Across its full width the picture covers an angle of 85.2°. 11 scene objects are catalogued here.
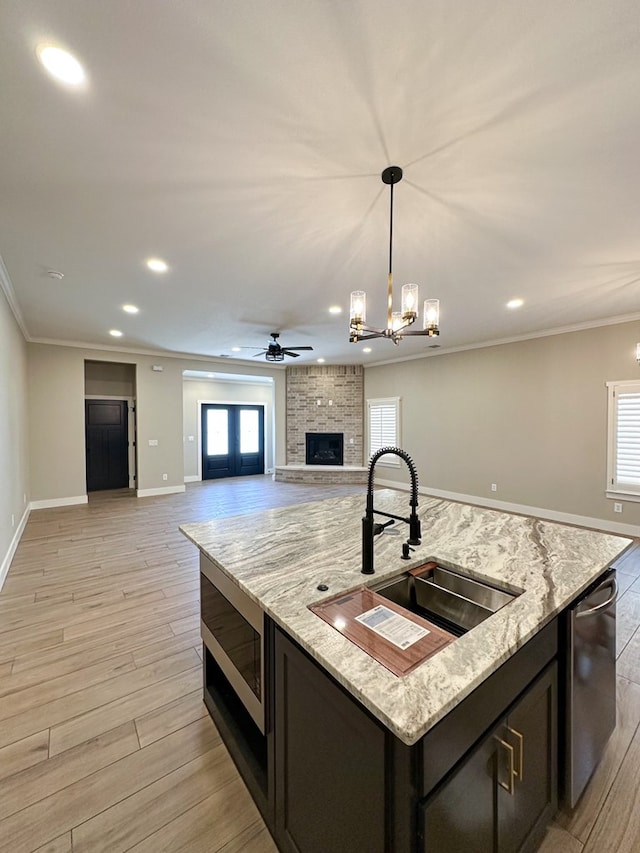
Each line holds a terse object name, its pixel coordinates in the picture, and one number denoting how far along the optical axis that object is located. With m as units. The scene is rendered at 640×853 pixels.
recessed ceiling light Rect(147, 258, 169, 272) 3.05
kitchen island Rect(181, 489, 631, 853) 0.81
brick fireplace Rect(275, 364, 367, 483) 8.55
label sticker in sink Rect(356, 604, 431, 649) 1.01
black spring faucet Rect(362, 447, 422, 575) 1.36
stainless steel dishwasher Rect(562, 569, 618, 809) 1.31
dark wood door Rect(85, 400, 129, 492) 7.23
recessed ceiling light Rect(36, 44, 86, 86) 1.31
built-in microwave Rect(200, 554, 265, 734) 1.39
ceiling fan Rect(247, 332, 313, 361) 5.34
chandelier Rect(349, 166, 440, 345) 2.31
